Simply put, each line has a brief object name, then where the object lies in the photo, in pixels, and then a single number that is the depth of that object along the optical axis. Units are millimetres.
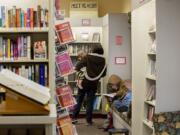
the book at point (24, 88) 1619
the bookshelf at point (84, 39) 9562
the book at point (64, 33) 4520
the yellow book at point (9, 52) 4699
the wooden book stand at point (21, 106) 1612
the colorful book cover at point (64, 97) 4473
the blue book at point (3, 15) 4645
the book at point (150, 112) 5239
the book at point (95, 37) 9742
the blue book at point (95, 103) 9512
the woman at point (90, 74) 8289
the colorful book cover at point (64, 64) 4496
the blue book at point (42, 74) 4681
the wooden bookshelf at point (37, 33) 4500
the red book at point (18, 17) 4656
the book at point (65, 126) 4387
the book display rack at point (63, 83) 4422
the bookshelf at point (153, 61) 4668
